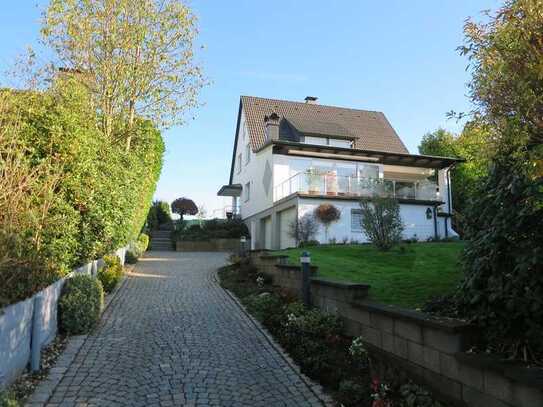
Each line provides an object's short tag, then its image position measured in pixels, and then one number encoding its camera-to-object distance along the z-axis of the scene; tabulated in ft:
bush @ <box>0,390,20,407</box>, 13.50
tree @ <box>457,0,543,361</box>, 12.41
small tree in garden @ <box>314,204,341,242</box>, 70.38
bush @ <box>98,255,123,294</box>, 37.78
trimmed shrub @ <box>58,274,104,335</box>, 24.97
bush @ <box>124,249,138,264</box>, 59.31
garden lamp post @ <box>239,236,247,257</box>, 64.54
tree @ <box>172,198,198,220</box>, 120.06
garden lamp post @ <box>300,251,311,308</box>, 27.71
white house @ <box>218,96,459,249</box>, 72.54
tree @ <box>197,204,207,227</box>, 117.62
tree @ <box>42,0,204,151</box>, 47.01
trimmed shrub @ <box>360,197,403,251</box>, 49.83
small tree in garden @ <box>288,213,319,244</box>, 68.21
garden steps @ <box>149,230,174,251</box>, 93.14
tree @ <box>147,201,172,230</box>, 108.37
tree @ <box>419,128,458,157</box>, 118.44
